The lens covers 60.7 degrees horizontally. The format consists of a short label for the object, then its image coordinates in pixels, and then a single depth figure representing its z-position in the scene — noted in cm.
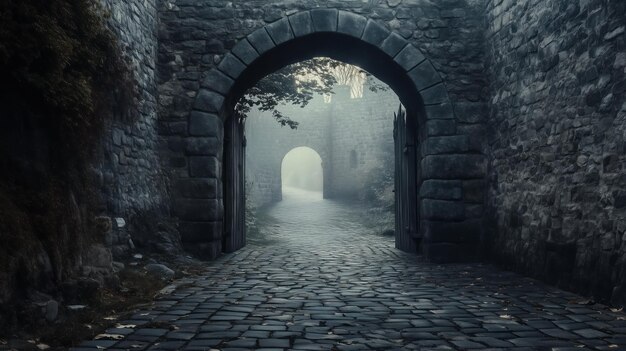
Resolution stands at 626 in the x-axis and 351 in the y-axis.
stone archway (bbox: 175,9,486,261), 697
